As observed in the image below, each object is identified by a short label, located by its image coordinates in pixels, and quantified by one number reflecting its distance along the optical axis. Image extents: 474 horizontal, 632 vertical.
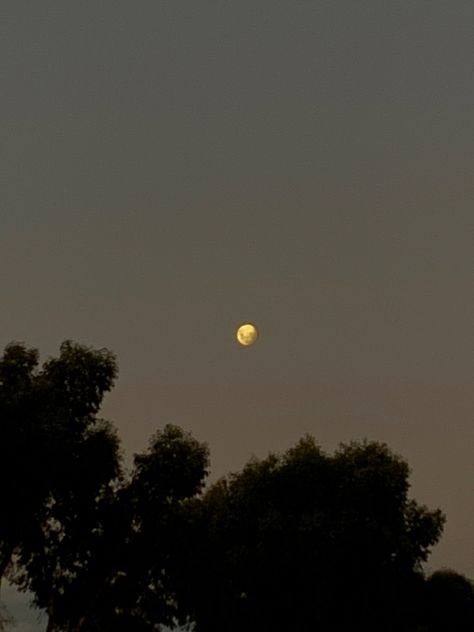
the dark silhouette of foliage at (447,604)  63.06
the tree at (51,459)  47.62
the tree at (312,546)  57.19
